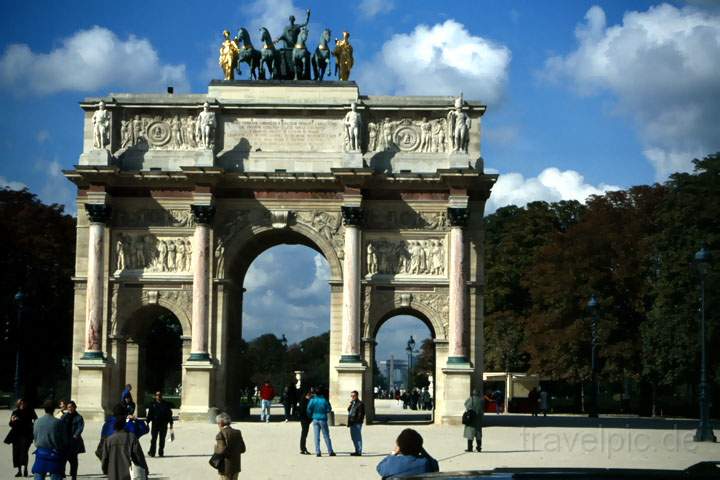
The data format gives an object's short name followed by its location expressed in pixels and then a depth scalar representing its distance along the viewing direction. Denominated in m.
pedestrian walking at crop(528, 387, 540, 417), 55.12
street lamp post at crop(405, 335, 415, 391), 88.75
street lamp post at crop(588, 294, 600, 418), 51.12
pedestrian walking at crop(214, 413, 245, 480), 18.23
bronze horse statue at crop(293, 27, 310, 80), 45.78
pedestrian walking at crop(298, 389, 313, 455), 29.86
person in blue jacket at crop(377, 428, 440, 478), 12.86
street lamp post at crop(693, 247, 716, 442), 35.41
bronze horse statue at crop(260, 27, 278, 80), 45.81
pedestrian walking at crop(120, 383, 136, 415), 32.09
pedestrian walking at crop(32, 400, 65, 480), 19.17
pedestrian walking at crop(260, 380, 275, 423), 44.22
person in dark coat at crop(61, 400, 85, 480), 20.58
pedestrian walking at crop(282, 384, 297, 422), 45.91
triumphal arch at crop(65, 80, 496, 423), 43.56
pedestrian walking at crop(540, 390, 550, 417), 54.56
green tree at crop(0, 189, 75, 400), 58.31
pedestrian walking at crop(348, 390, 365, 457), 29.30
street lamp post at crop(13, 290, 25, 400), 46.28
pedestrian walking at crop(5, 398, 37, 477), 23.61
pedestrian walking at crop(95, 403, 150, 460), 17.38
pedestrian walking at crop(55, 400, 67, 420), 21.94
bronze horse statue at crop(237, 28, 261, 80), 45.93
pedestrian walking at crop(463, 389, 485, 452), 29.69
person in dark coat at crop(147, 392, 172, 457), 28.06
